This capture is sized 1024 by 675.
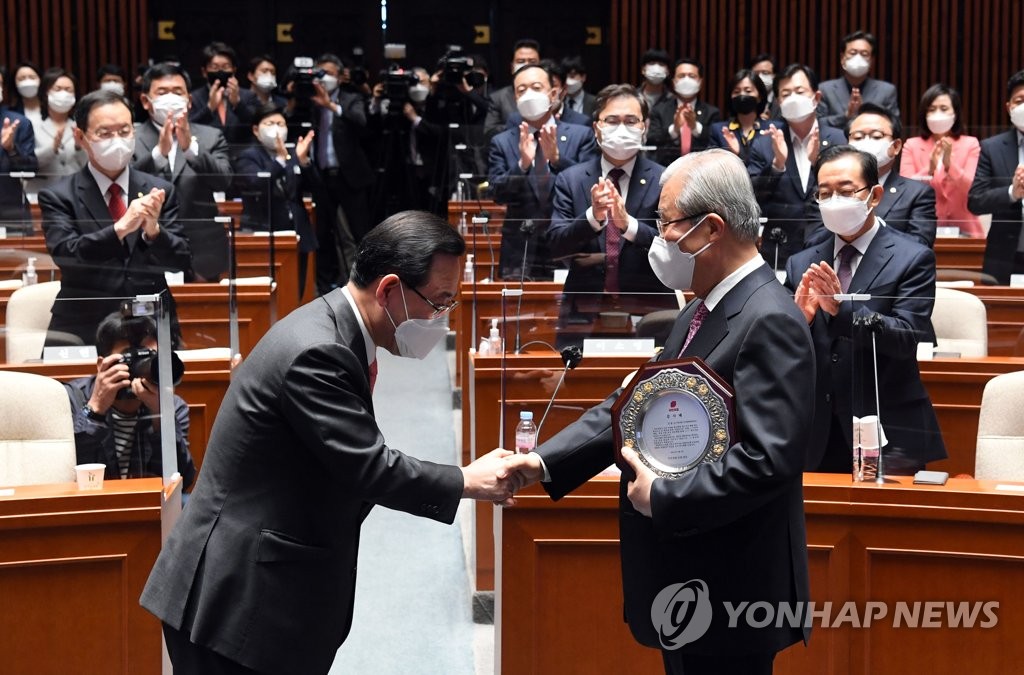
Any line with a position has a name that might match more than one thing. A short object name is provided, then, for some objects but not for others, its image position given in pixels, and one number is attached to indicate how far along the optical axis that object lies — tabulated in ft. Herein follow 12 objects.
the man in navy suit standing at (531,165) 16.25
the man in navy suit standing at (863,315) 9.35
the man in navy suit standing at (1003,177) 18.03
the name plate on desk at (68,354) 11.28
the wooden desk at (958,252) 17.47
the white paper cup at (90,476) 9.32
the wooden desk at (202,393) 13.76
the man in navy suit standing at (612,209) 14.28
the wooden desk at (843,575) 8.80
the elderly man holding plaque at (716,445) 6.48
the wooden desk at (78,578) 8.95
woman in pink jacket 20.93
